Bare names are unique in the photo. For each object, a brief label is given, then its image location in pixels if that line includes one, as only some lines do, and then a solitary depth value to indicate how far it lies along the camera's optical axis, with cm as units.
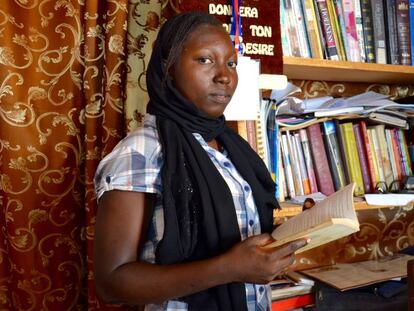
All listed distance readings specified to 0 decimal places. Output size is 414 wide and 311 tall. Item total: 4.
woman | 56
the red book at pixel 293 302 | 108
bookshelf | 105
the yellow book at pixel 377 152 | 117
